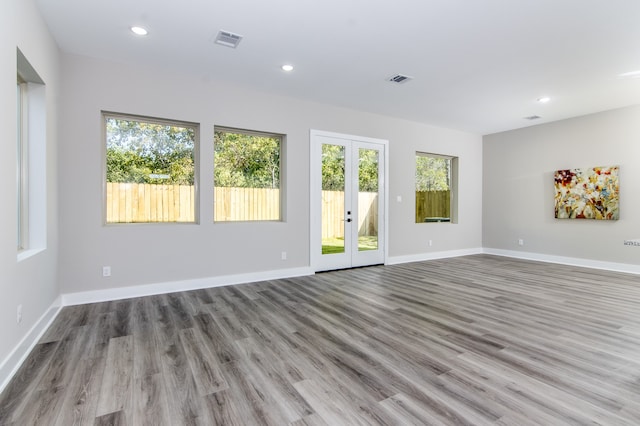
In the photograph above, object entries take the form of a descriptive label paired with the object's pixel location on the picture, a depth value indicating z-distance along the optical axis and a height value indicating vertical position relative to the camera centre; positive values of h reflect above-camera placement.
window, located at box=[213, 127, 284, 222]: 4.68 +0.59
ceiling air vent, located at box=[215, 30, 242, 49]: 3.24 +1.80
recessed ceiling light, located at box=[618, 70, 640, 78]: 4.11 +1.79
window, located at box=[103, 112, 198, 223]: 4.02 +0.57
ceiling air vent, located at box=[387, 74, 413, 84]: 4.29 +1.83
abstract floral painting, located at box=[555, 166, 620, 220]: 5.71 +0.36
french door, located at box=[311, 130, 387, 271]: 5.42 +0.22
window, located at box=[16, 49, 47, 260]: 2.89 +0.46
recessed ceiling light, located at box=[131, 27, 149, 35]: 3.15 +1.82
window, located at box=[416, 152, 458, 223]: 6.93 +0.57
